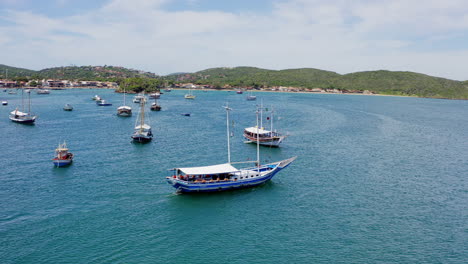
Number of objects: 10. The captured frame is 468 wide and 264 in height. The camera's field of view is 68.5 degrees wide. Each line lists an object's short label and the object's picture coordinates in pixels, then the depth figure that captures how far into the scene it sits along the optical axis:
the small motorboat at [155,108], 145.38
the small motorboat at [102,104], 155.43
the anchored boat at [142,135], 75.94
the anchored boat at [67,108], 132.96
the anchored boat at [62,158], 56.58
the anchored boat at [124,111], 124.44
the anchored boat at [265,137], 76.06
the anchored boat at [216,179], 46.19
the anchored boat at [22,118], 99.06
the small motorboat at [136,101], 176.45
